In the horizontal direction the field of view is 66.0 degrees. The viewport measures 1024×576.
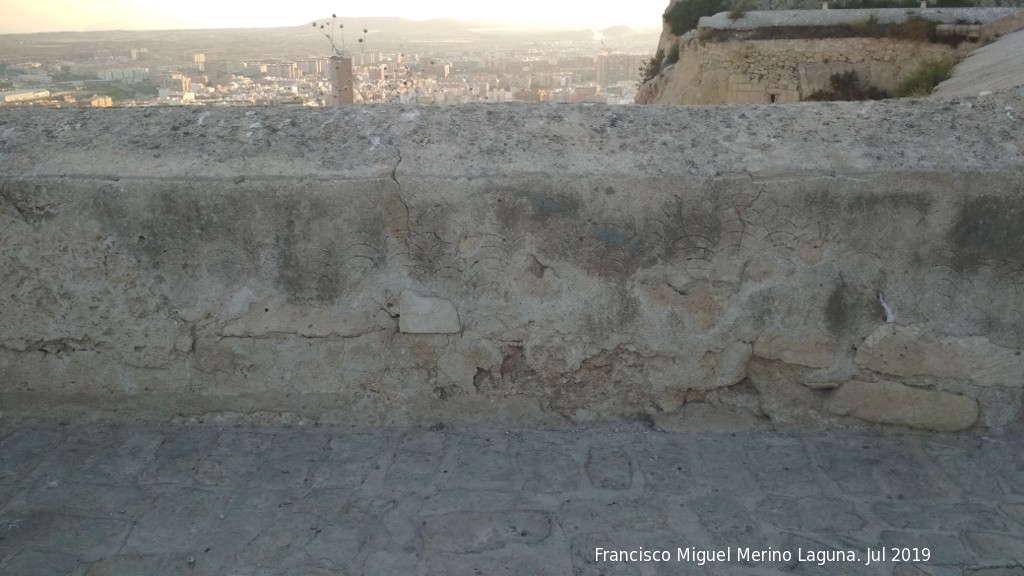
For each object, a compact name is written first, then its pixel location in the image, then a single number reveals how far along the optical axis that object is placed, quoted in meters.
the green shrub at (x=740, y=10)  12.19
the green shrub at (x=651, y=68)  16.16
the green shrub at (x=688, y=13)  14.48
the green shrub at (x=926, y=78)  7.43
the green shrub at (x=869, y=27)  11.09
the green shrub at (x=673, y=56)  15.17
